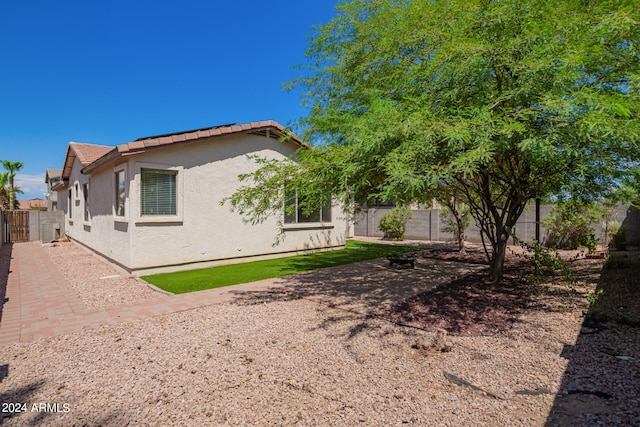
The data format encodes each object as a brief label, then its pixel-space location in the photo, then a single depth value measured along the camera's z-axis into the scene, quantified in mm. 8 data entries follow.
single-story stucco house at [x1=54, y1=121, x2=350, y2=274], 9438
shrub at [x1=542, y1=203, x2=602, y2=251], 15014
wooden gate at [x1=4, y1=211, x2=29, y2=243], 20250
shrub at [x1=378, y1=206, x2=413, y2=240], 21406
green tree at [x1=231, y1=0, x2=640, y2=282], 4109
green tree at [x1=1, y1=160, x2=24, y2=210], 31945
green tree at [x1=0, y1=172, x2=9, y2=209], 30047
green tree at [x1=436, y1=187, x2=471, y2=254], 12192
